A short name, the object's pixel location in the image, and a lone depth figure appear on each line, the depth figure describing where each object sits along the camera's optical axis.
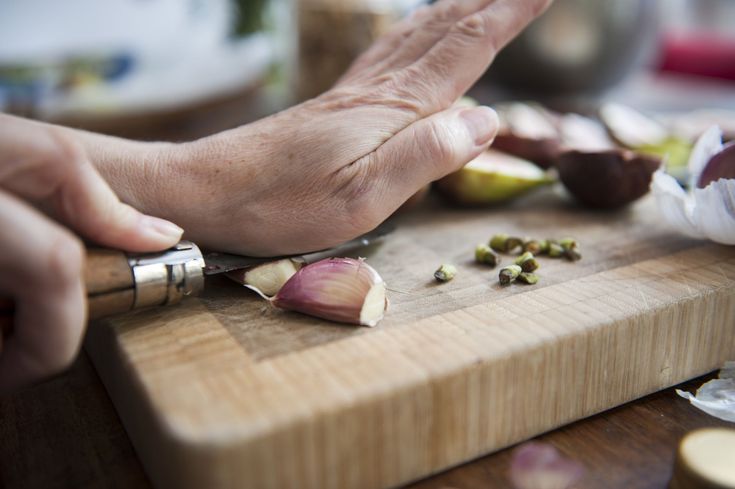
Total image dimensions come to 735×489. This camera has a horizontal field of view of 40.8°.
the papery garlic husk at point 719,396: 0.26
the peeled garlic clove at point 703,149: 0.33
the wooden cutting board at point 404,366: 0.22
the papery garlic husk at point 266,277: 0.28
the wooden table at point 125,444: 0.24
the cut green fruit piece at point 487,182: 0.35
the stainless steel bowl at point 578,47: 0.52
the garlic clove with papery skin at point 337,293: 0.25
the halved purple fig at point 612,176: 0.34
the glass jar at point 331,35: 0.58
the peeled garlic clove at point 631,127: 0.42
